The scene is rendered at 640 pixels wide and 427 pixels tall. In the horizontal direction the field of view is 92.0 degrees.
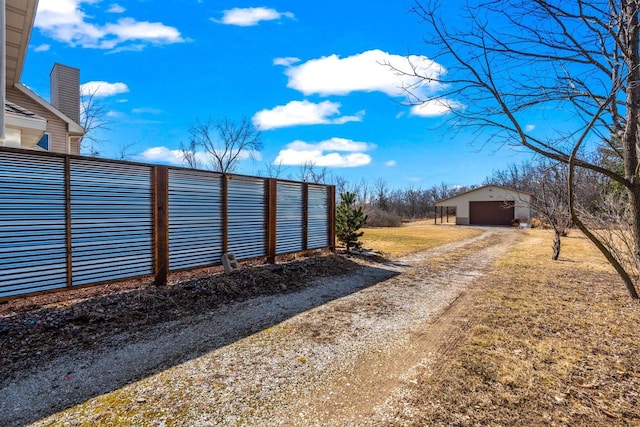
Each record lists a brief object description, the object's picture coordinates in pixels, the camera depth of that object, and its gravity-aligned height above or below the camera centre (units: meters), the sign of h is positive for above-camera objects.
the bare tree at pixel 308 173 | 28.34 +3.65
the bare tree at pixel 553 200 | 8.93 +0.38
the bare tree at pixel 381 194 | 40.44 +2.52
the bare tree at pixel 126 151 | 16.67 +3.37
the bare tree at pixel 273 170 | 24.77 +3.43
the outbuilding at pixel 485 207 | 27.56 +0.51
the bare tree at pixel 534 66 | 3.60 +1.83
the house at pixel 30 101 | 4.86 +3.05
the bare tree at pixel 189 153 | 22.48 +4.38
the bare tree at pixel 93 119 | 15.29 +4.75
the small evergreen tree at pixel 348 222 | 10.15 -0.31
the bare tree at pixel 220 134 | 21.75 +5.57
